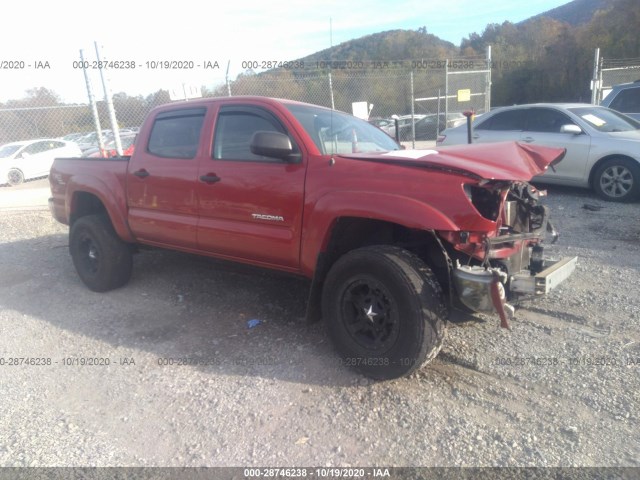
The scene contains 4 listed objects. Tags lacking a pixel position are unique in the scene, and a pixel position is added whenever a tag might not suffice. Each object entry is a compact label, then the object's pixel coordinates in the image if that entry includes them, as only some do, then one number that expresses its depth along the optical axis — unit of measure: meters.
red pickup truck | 3.14
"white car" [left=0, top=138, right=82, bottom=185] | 16.66
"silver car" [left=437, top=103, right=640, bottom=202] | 7.58
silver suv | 10.34
